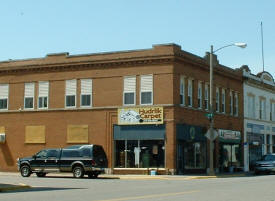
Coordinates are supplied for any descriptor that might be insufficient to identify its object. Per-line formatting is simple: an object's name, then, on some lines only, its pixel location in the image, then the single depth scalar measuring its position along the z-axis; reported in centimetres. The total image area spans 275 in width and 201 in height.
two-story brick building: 3675
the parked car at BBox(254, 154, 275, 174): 3956
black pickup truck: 3152
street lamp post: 3491
